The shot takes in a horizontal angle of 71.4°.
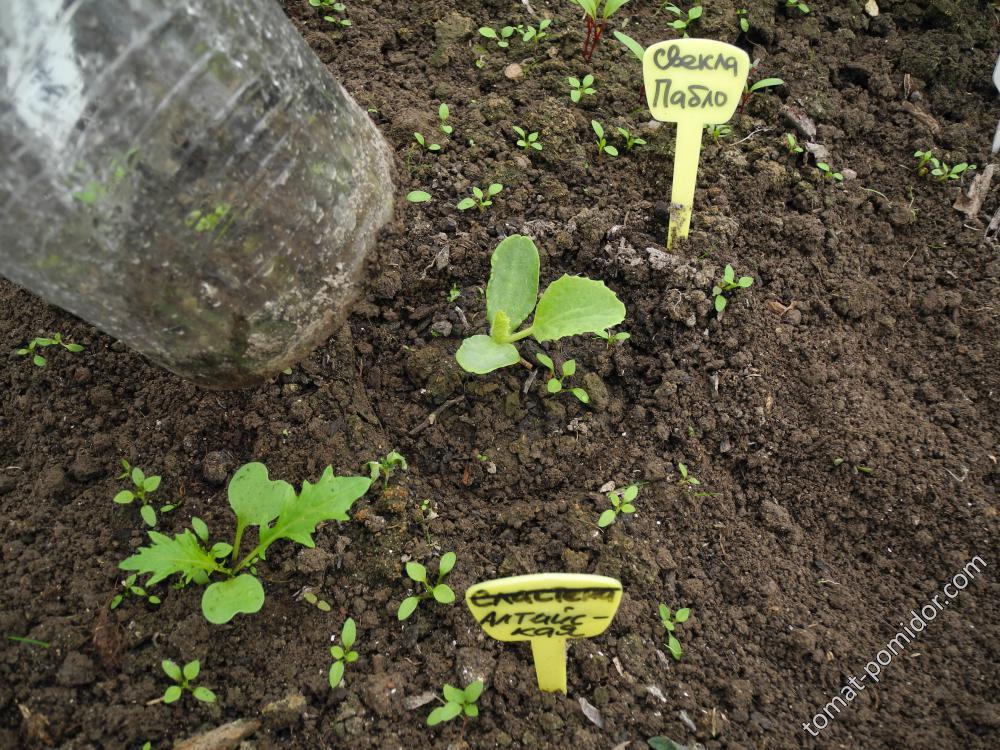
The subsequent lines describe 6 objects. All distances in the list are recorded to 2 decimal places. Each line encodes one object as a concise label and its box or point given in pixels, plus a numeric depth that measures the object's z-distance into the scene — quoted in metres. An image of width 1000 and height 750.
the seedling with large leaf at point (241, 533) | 0.27
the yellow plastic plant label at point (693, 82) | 0.36
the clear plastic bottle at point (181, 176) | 0.21
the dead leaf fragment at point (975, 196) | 0.44
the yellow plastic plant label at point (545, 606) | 0.23
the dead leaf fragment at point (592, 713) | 0.28
